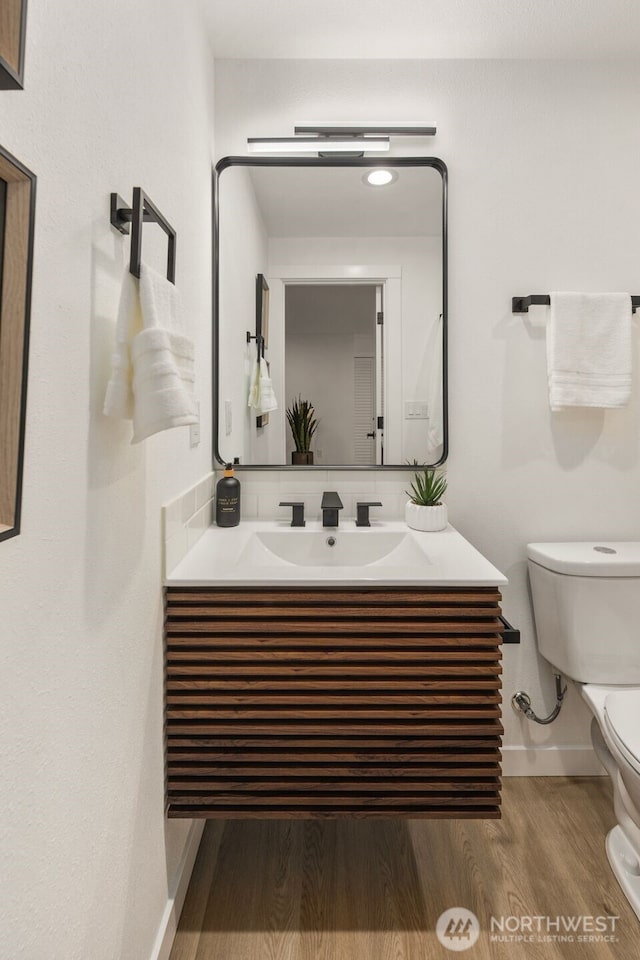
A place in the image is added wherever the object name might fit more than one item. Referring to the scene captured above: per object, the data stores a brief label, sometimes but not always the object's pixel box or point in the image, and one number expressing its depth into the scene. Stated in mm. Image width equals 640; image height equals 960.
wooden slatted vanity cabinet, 1200
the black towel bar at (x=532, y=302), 1748
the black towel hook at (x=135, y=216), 869
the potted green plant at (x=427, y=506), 1696
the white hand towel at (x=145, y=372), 838
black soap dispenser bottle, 1723
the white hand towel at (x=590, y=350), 1729
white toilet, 1613
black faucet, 1671
